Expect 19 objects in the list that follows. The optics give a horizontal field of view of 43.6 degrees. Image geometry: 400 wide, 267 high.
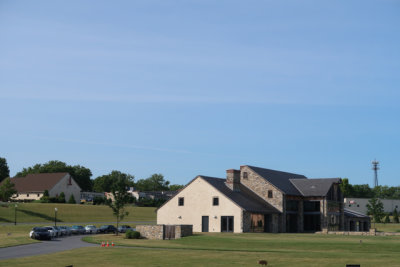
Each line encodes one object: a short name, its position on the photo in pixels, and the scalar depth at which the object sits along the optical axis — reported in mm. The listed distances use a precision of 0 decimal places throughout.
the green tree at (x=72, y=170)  163625
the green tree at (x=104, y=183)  186625
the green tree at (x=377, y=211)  87938
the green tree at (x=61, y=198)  110175
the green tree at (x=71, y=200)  111750
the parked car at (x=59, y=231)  59312
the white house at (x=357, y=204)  124600
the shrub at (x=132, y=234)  55688
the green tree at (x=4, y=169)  150625
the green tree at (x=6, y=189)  99500
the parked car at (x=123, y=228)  67625
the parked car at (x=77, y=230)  63781
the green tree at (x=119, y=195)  62469
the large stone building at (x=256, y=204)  66188
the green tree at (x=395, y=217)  112688
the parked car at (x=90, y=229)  65375
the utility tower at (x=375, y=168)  178662
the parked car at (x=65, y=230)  60641
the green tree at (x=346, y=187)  159750
